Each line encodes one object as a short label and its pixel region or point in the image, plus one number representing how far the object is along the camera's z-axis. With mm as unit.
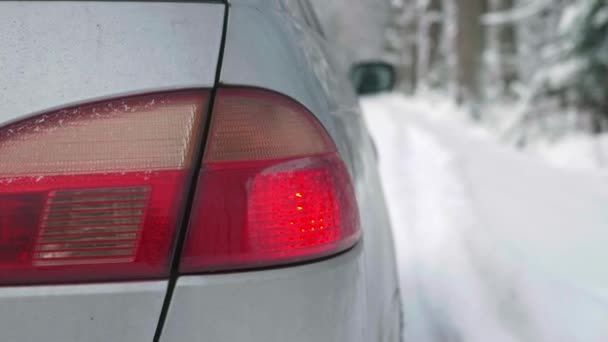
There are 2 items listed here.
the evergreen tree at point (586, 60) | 9656
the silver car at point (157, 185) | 1106
